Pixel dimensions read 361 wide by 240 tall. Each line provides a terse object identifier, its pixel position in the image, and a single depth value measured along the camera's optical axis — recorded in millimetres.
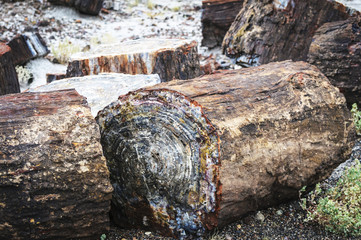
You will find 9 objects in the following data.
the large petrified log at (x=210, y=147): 2307
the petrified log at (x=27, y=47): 5914
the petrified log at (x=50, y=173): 2051
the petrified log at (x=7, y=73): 4352
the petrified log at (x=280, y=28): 4633
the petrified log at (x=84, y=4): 8500
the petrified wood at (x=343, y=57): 4145
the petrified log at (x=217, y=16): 6910
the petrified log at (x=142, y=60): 3855
